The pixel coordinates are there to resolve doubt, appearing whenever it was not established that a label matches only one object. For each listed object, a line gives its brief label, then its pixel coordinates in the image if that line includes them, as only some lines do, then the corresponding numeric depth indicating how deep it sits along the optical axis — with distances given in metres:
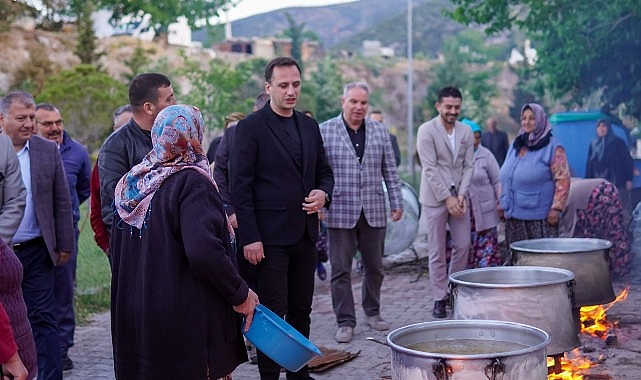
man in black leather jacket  4.71
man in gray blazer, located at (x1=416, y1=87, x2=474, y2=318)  7.72
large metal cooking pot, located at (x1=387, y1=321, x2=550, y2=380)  3.36
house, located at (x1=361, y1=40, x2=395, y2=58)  87.08
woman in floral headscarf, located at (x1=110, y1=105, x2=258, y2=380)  3.64
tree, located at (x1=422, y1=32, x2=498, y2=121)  47.62
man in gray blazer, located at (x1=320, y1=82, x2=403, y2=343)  7.11
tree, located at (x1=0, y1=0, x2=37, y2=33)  39.00
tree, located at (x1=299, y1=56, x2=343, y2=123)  43.06
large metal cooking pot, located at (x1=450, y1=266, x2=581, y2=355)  4.47
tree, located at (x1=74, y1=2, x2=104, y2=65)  37.28
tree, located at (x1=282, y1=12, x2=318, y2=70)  57.88
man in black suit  5.52
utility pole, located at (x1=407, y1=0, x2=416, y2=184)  38.44
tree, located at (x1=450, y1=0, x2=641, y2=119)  12.20
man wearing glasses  6.76
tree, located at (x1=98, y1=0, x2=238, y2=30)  46.53
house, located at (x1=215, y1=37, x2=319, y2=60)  68.88
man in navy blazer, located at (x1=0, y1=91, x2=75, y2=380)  5.49
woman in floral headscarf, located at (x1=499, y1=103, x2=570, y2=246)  7.79
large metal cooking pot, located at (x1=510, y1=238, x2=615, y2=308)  5.70
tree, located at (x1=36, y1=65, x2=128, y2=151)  27.30
